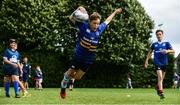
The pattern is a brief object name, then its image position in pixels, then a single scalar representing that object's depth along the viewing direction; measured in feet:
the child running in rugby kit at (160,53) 61.41
